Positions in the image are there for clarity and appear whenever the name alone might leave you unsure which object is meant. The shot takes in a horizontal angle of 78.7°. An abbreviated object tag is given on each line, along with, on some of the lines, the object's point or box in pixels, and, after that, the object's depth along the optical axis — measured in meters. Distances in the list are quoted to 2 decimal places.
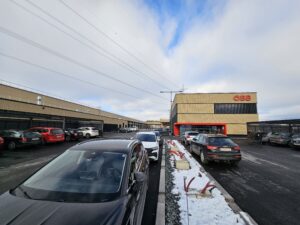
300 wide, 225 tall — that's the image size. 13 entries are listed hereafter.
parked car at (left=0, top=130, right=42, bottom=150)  14.49
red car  17.77
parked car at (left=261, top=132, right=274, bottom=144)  24.03
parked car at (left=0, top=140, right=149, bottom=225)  1.93
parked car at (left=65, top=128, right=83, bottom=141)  23.23
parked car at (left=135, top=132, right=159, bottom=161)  9.70
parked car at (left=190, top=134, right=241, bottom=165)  9.23
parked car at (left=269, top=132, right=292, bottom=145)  21.05
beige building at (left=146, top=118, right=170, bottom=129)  147.61
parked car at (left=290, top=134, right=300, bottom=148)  18.09
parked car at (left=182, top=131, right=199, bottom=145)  20.41
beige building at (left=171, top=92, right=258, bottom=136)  47.28
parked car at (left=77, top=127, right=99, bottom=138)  28.19
